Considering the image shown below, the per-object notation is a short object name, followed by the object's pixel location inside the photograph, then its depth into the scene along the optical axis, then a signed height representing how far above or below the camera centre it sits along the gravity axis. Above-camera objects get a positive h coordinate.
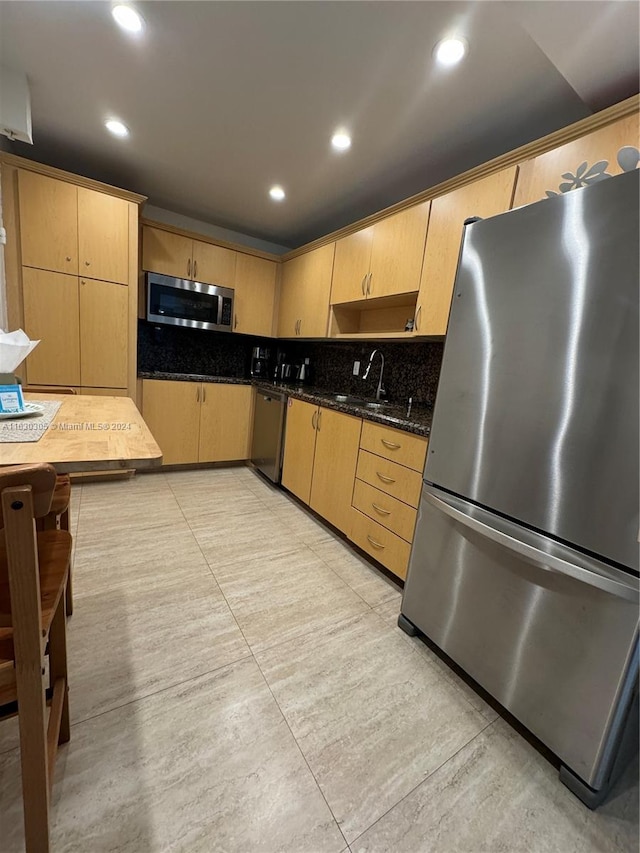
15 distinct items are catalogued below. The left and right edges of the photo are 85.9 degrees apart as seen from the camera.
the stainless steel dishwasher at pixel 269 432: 3.00 -0.62
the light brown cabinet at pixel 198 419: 3.06 -0.58
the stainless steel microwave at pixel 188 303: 2.97 +0.47
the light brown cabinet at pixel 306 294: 2.89 +0.66
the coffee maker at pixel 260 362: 3.79 +0.02
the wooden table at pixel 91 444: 0.80 -0.26
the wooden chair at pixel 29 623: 0.58 -0.57
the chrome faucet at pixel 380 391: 2.78 -0.12
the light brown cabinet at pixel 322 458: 2.22 -0.63
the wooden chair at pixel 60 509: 1.11 -0.55
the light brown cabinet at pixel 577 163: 1.10 +0.93
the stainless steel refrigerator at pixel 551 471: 0.90 -0.24
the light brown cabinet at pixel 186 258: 2.93 +0.86
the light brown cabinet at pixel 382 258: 2.06 +0.78
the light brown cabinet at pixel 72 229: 2.32 +0.81
